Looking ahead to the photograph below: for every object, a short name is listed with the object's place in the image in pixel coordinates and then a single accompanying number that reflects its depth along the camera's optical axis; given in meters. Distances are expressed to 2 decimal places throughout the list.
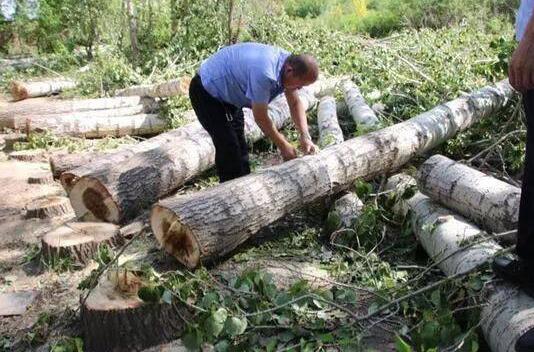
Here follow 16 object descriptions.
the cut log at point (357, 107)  6.00
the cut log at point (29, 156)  6.89
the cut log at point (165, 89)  8.31
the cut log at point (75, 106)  7.79
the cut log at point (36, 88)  10.51
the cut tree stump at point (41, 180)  5.93
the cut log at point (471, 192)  3.40
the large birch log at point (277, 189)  3.52
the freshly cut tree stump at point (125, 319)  2.85
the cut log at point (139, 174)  4.48
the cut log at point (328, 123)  5.43
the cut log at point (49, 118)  7.47
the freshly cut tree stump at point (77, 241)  3.83
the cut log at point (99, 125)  7.47
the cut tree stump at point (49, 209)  4.86
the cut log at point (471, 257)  2.41
